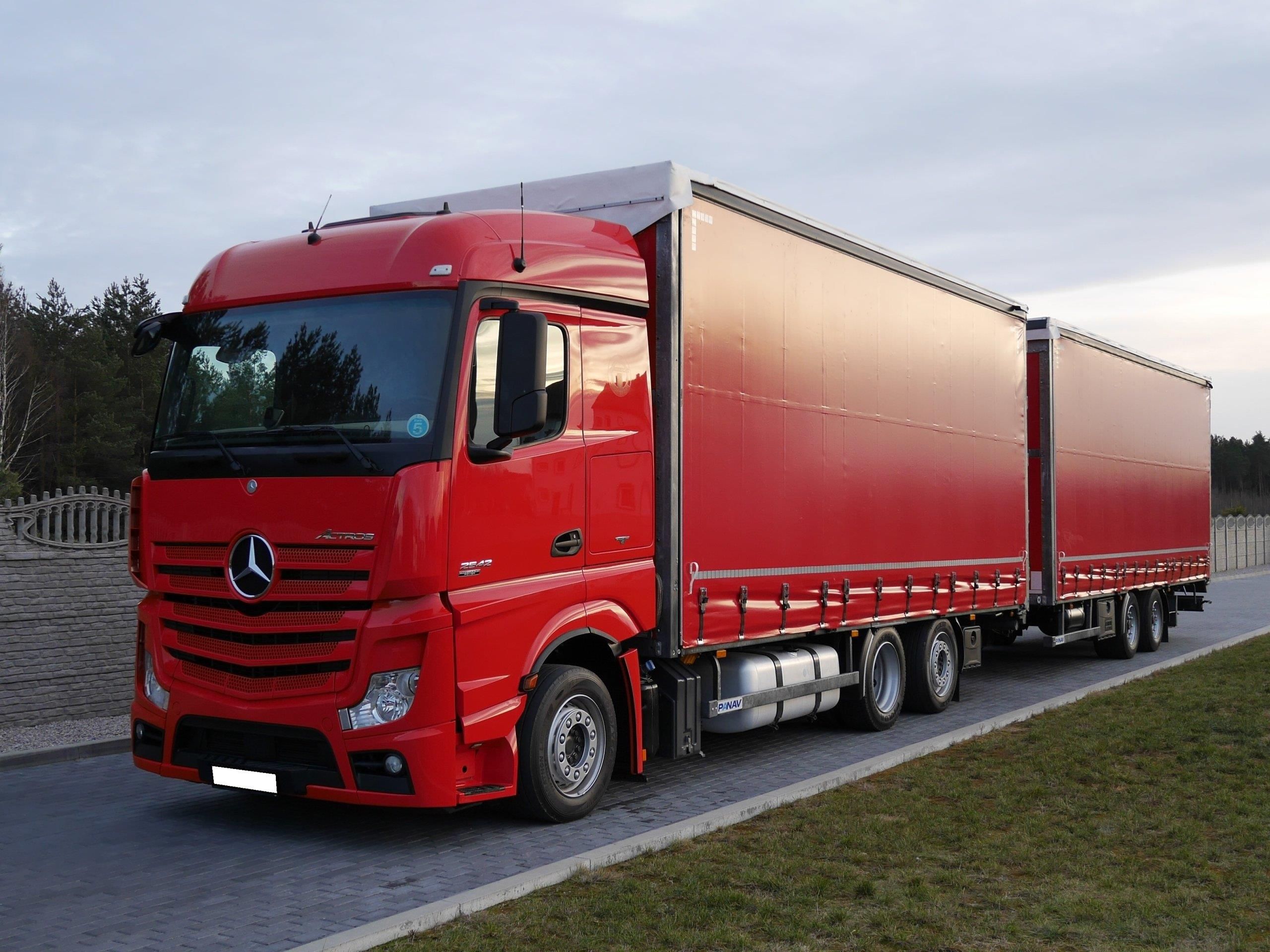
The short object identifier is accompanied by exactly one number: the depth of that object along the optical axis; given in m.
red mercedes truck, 6.73
